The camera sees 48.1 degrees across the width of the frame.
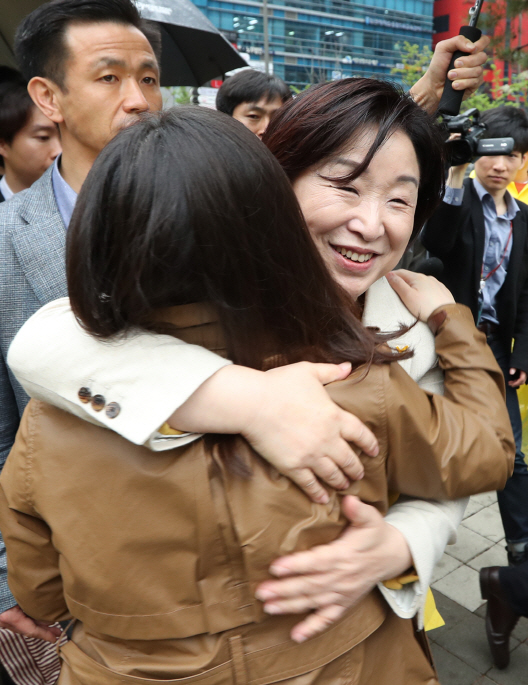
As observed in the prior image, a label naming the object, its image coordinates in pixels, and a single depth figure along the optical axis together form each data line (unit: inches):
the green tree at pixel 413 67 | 665.0
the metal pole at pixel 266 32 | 662.9
